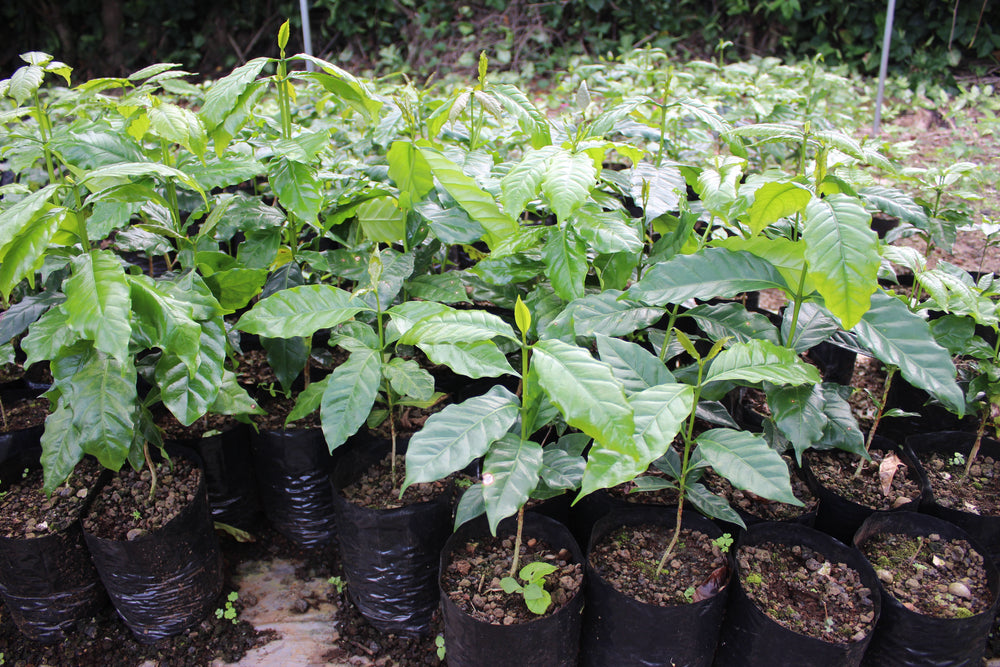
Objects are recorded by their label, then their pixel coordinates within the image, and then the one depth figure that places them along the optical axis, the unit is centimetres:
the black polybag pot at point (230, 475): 204
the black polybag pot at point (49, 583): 174
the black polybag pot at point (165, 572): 172
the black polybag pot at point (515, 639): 143
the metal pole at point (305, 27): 417
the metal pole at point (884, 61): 448
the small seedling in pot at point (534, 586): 141
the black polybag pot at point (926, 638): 144
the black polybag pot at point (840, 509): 171
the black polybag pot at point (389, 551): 171
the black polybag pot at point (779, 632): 140
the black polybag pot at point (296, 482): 199
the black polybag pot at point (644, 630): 145
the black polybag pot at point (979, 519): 172
